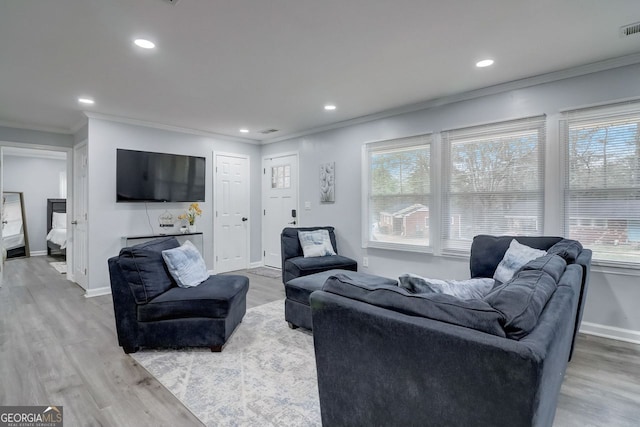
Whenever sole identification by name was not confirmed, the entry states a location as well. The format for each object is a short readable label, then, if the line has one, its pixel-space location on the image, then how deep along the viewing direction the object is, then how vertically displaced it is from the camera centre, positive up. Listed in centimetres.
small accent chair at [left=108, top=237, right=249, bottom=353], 257 -78
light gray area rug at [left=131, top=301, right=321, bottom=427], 185 -114
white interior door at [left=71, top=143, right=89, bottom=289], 458 -3
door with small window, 566 +24
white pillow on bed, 753 -16
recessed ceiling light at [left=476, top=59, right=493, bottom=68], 284 +135
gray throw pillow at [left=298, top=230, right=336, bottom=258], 439 -42
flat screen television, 450 +54
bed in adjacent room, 711 -30
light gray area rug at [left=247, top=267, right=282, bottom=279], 541 -102
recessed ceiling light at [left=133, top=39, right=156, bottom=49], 245 +131
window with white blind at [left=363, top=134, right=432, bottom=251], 407 +28
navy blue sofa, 99 -50
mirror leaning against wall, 696 -30
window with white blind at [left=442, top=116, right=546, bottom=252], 327 +35
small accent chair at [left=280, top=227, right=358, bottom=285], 403 -62
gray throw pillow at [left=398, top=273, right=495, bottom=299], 144 -34
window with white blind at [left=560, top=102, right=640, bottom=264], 279 +31
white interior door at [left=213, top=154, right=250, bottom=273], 561 +1
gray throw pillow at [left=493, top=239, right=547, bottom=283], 266 -38
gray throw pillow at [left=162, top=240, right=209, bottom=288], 283 -48
